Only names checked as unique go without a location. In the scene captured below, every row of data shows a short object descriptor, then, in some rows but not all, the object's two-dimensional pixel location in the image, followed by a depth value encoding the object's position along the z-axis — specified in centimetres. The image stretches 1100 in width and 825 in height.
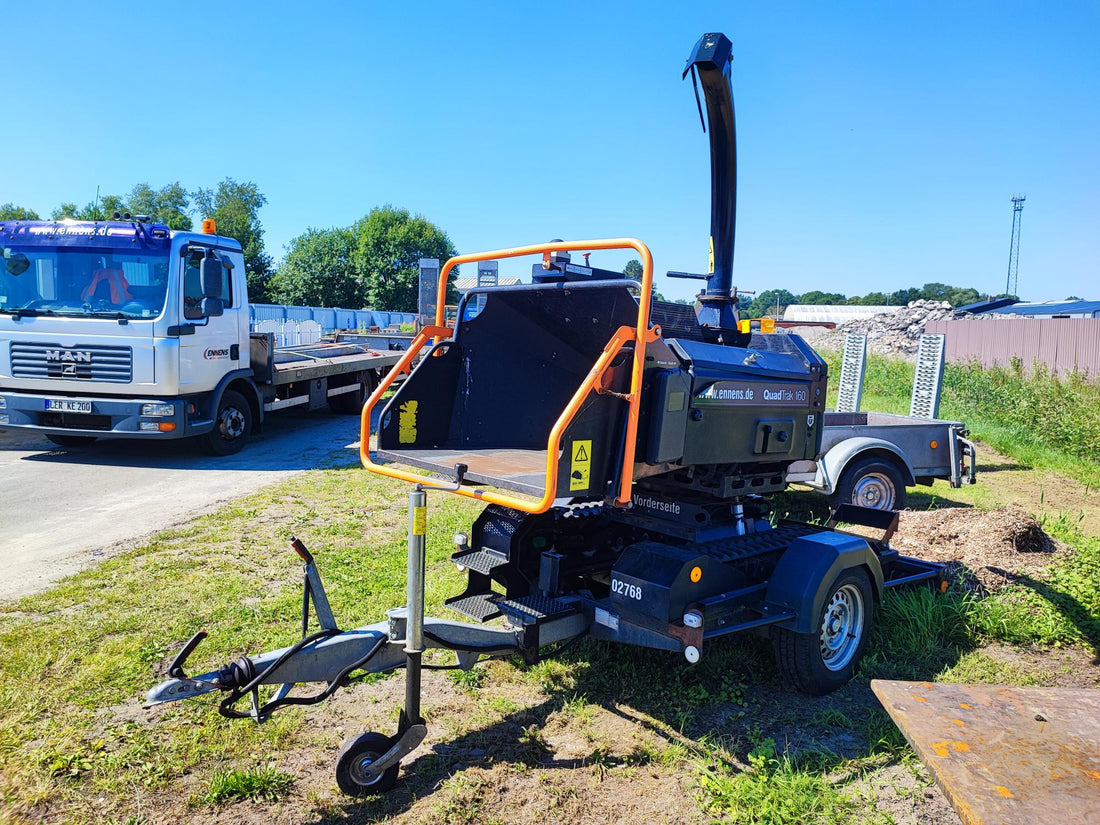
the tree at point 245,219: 5631
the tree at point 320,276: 5966
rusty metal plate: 223
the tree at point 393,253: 6159
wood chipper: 321
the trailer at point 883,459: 753
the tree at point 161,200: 6359
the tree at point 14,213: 5478
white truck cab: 904
